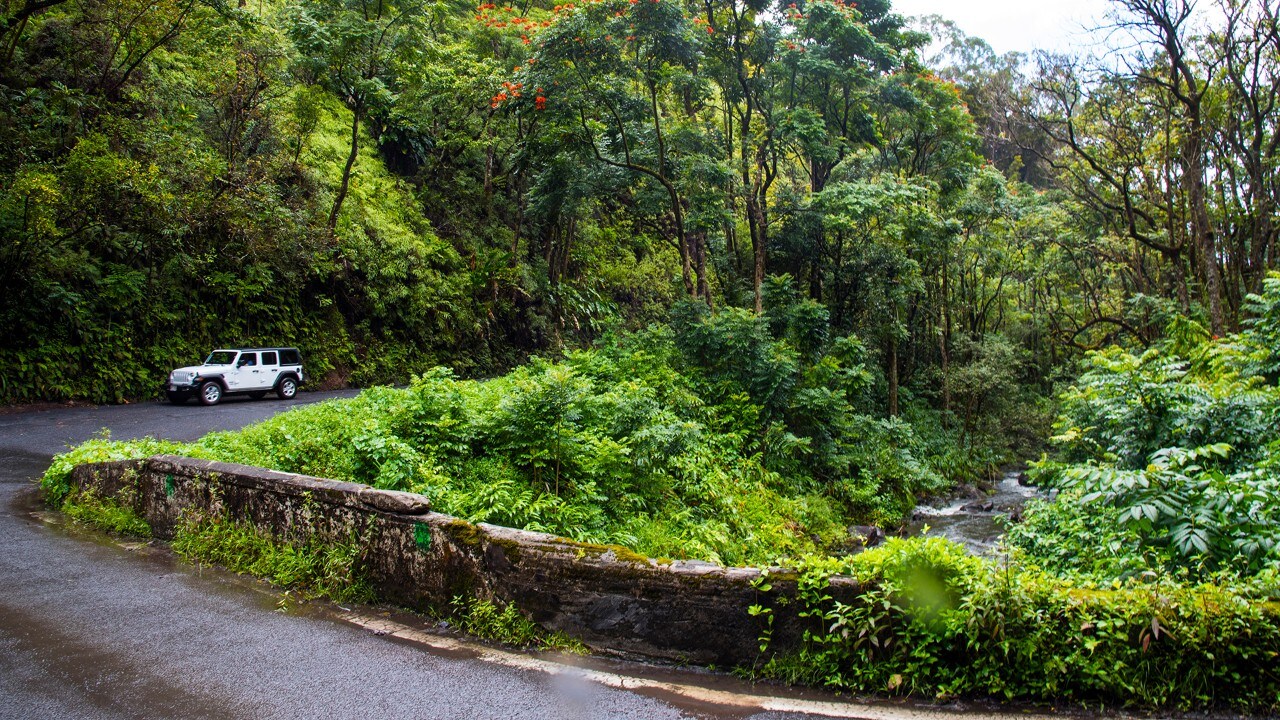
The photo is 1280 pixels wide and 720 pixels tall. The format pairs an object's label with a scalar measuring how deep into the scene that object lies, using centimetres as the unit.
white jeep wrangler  1631
